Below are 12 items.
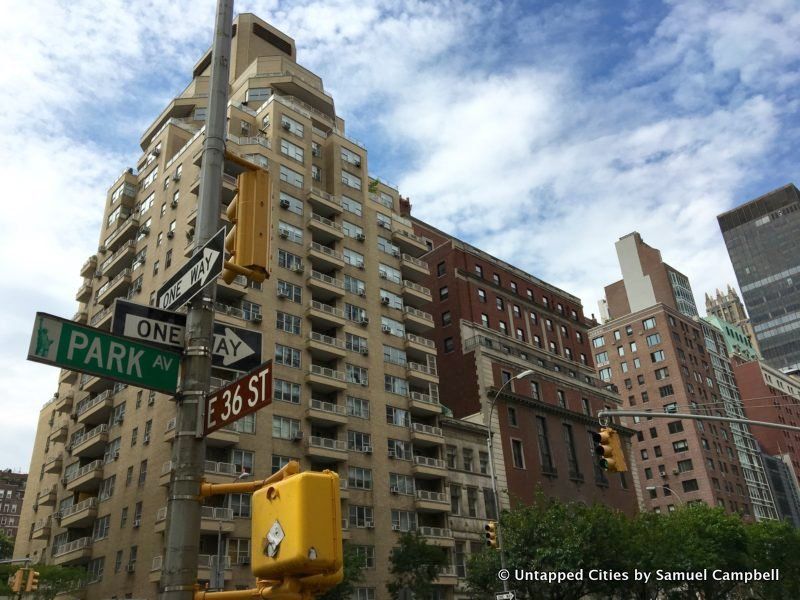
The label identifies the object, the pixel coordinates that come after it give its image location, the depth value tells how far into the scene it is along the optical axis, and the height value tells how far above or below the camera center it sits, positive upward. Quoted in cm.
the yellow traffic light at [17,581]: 3321 +240
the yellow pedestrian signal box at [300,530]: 418 +50
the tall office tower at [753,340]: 19751 +6471
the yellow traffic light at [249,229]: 604 +320
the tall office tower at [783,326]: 18912 +6670
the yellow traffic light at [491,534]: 3241 +307
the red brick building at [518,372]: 6712 +2215
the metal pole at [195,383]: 564 +207
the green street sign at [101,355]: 599 +228
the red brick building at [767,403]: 13325 +3302
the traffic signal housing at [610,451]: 2123 +412
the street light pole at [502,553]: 3373 +234
